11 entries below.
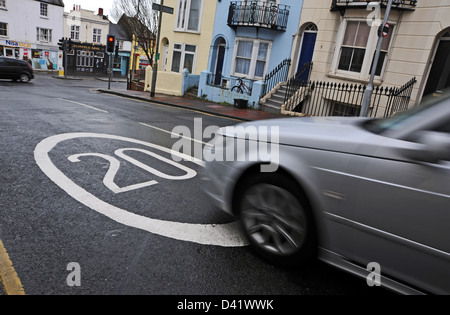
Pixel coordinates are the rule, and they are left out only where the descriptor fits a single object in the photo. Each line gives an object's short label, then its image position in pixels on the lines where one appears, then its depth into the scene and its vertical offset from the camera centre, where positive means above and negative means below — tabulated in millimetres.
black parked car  21438 -1596
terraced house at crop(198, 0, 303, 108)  16219 +1966
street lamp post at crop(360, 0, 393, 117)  10735 +143
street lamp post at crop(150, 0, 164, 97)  18450 -647
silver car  1944 -718
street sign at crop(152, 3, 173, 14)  16230 +3076
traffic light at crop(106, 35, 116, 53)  22784 +1218
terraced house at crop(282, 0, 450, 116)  12172 +1931
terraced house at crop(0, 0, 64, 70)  37625 +2235
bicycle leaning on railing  17531 -424
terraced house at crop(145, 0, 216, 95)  20016 +1992
